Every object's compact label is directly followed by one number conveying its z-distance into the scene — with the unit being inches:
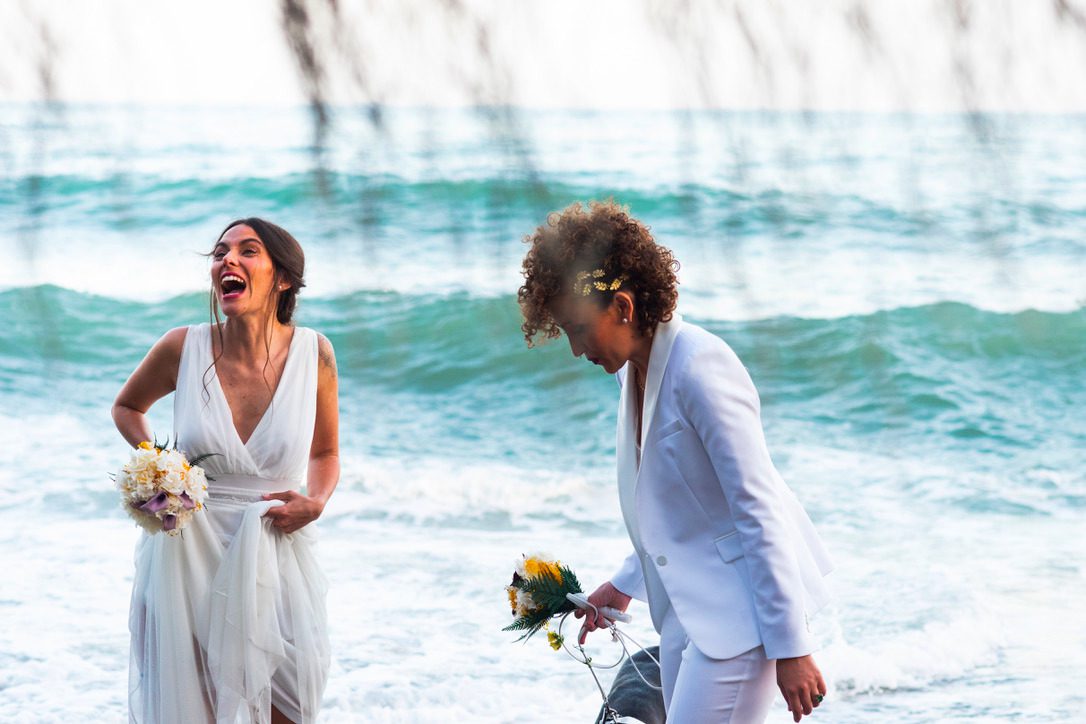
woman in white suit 181.5
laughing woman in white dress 245.3
